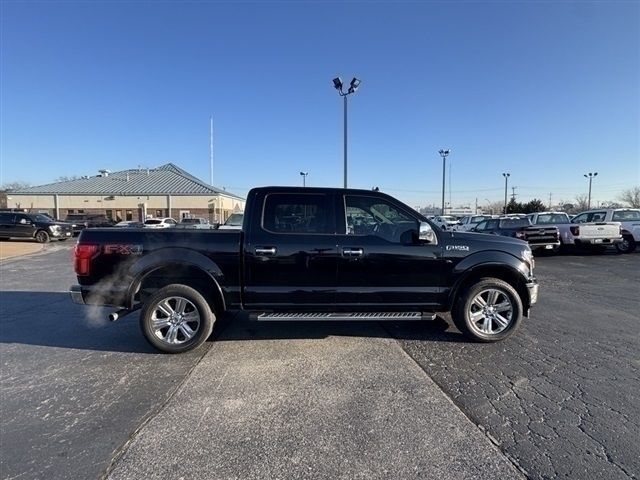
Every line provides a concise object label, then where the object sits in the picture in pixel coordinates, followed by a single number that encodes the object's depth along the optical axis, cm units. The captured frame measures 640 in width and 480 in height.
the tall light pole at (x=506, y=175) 6898
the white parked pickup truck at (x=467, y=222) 2842
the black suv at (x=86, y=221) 3138
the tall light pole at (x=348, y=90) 1916
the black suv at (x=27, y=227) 2405
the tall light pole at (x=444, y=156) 4146
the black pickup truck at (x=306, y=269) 496
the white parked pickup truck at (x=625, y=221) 1722
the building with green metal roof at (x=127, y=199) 5088
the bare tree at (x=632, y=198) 8006
